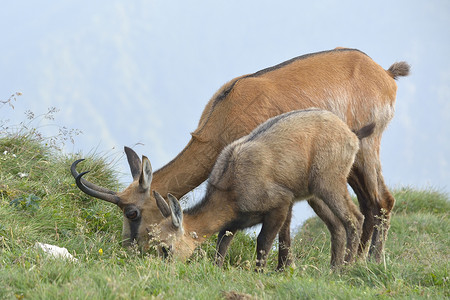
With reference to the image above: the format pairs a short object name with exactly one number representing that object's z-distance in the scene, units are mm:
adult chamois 14187
